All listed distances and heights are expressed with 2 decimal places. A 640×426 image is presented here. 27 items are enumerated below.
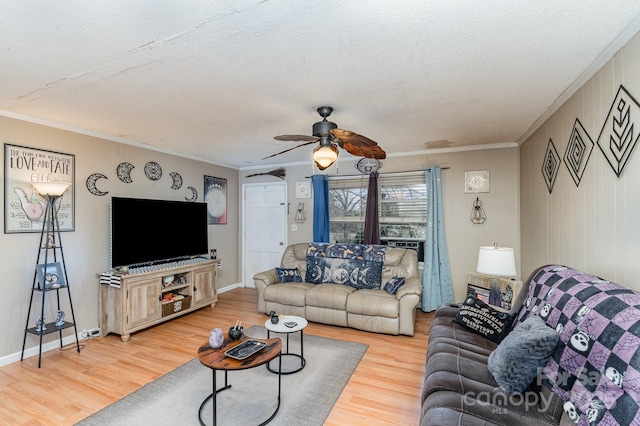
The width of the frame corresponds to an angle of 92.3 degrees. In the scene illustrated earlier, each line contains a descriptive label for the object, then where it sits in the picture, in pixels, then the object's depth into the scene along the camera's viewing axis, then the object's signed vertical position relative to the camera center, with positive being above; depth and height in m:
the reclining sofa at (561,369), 1.19 -0.72
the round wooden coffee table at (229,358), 1.94 -0.95
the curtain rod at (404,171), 4.58 +0.68
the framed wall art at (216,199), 5.38 +0.32
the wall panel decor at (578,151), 2.23 +0.48
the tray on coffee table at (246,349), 2.07 -0.93
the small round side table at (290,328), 2.71 -1.00
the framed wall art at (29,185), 2.98 +0.33
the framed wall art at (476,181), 4.39 +0.48
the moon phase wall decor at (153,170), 4.32 +0.67
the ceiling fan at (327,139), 2.68 +0.69
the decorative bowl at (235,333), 2.36 -0.90
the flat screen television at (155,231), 3.68 -0.18
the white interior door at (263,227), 5.78 -0.20
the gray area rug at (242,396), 2.13 -1.40
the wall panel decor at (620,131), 1.69 +0.49
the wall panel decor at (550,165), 2.83 +0.47
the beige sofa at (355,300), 3.55 -1.05
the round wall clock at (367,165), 4.89 +0.81
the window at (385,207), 4.80 +0.14
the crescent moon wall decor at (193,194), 5.02 +0.38
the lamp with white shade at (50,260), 2.96 -0.45
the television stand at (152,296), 3.50 -1.01
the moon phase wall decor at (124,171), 3.96 +0.60
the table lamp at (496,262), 2.89 -0.45
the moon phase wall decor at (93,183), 3.64 +0.41
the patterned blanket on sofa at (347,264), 4.13 -0.68
